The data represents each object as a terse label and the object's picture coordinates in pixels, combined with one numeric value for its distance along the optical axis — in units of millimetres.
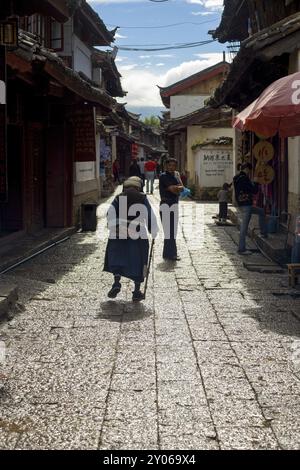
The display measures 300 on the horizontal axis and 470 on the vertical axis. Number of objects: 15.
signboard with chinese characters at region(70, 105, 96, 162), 14961
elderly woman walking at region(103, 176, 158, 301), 8023
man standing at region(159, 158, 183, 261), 11195
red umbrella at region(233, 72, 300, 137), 7594
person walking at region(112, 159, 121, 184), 35050
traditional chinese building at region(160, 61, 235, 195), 29938
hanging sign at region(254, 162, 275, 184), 13125
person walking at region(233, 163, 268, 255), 11727
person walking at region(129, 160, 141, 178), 25016
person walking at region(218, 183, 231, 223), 17031
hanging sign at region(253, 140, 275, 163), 13391
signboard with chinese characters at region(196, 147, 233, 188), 25266
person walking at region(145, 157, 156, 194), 30156
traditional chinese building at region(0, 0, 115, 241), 10680
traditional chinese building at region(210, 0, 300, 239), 10414
